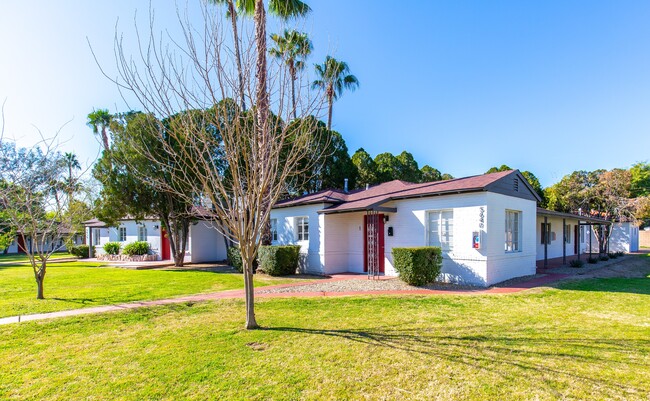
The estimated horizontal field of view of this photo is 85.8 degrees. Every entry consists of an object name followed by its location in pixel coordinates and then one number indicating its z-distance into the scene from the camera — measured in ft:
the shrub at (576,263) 53.91
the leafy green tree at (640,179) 133.39
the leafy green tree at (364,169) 99.71
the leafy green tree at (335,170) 88.94
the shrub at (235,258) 53.16
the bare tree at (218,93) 18.13
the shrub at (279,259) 48.26
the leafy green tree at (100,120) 114.35
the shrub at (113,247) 87.20
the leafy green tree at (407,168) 105.60
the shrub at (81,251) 96.37
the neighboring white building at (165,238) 75.66
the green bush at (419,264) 36.50
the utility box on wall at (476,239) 36.83
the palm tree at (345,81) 88.29
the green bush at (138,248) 80.12
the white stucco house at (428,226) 37.76
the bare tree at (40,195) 31.58
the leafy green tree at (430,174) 122.83
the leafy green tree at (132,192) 58.75
